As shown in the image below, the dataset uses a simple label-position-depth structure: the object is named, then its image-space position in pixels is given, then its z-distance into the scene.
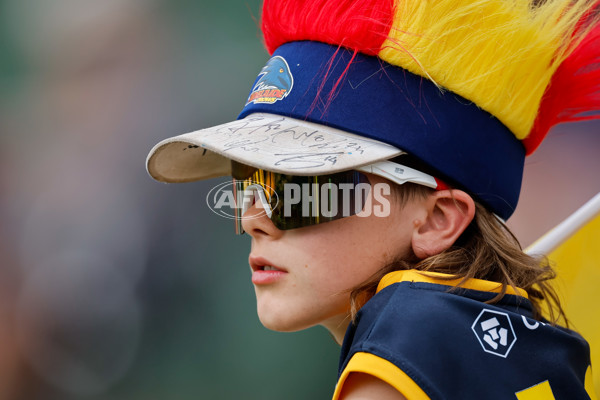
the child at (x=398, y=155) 5.48
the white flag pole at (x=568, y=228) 5.68
